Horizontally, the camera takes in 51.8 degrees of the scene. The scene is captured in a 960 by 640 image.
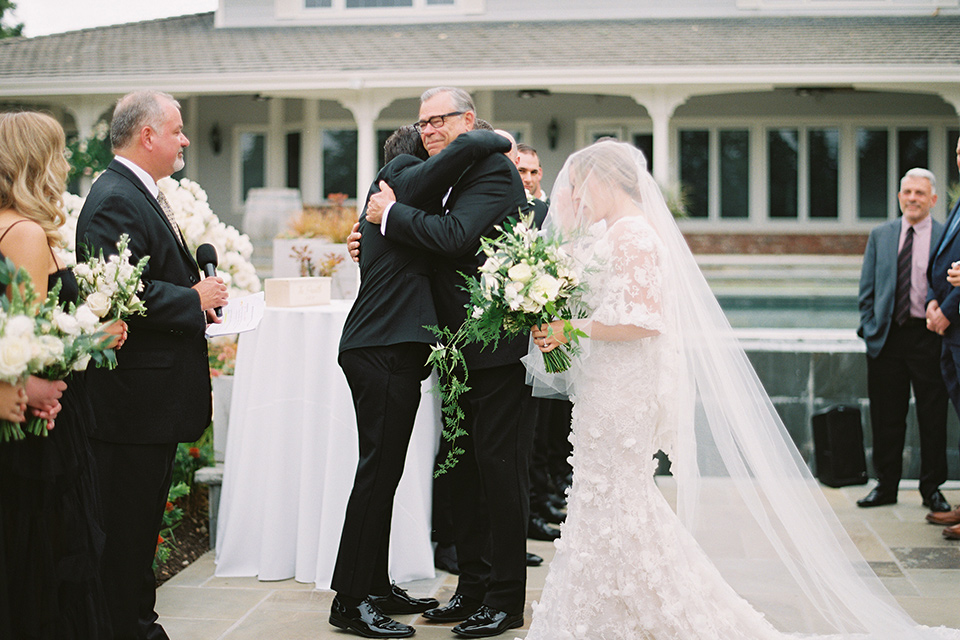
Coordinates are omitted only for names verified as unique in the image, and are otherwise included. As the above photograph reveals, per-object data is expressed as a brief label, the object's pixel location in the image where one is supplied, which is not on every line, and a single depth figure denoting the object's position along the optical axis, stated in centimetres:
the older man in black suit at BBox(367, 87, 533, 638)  416
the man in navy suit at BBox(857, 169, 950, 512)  646
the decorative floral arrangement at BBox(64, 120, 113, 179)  1658
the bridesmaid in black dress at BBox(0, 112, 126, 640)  297
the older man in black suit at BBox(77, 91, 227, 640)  360
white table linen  492
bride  385
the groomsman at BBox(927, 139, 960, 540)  571
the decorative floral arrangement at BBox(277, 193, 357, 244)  692
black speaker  695
